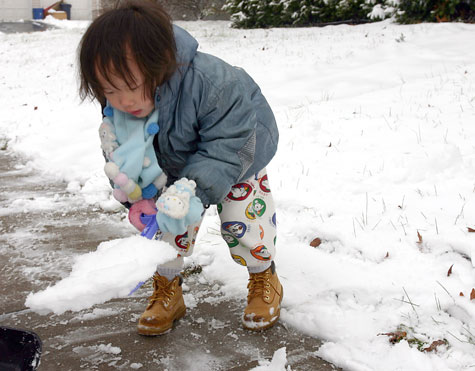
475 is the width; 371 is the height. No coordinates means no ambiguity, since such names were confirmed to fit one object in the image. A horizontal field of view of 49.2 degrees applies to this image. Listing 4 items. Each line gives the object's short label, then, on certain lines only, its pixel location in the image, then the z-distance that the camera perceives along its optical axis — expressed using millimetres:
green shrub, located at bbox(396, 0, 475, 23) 9727
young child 1805
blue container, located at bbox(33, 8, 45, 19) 27688
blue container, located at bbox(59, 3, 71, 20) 28344
